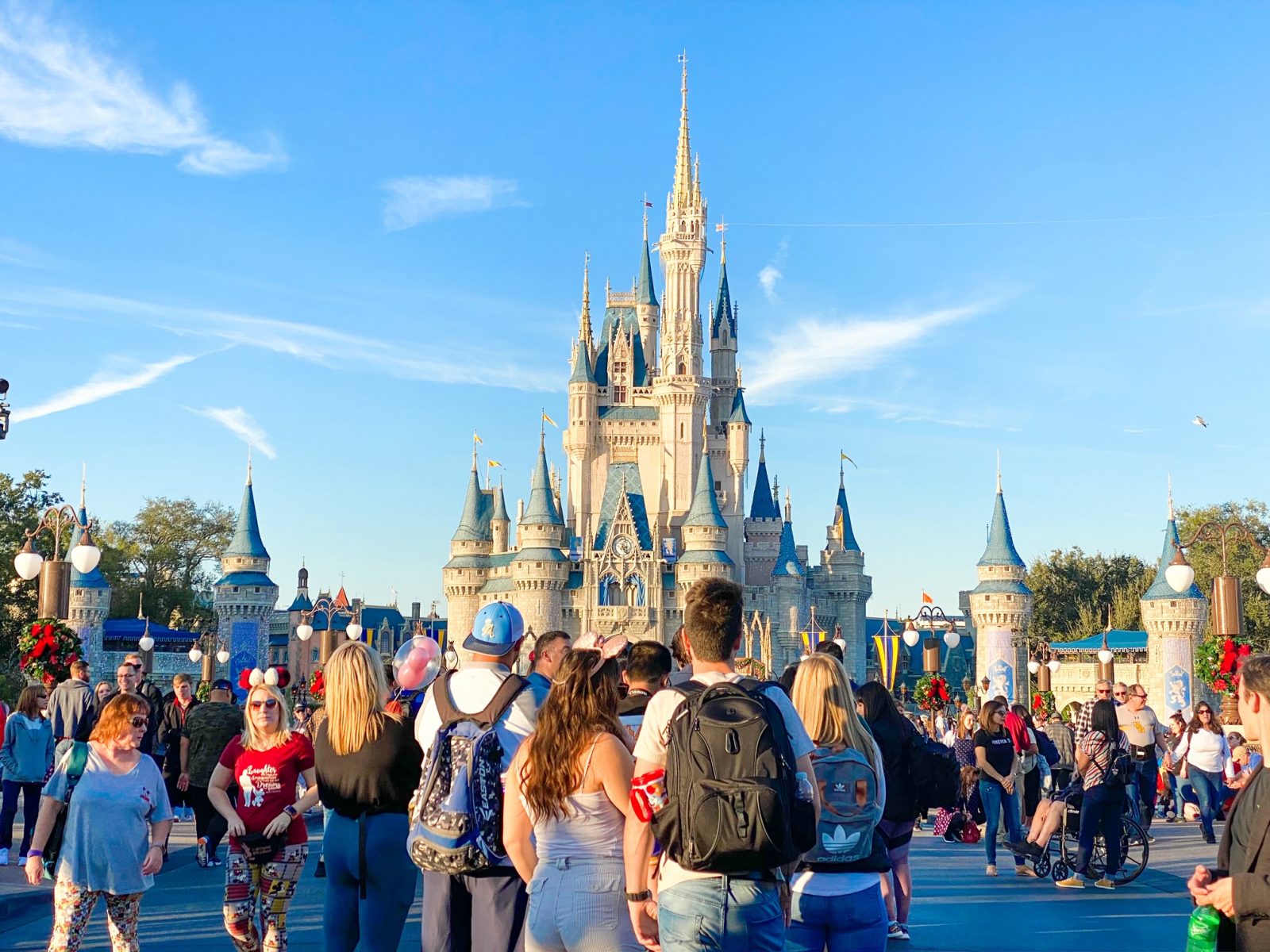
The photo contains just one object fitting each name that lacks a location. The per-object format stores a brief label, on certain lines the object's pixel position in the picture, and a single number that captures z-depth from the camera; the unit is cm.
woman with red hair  718
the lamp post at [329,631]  3481
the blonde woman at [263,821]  752
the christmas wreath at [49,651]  1723
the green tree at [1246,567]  6544
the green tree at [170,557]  8125
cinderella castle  7881
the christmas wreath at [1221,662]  1856
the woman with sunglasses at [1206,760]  1758
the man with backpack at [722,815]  484
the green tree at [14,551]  5581
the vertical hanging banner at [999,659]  6431
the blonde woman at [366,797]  684
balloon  830
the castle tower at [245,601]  7419
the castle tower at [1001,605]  6806
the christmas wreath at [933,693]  2955
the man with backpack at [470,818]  595
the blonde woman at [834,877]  597
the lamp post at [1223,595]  1734
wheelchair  1313
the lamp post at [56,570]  1702
